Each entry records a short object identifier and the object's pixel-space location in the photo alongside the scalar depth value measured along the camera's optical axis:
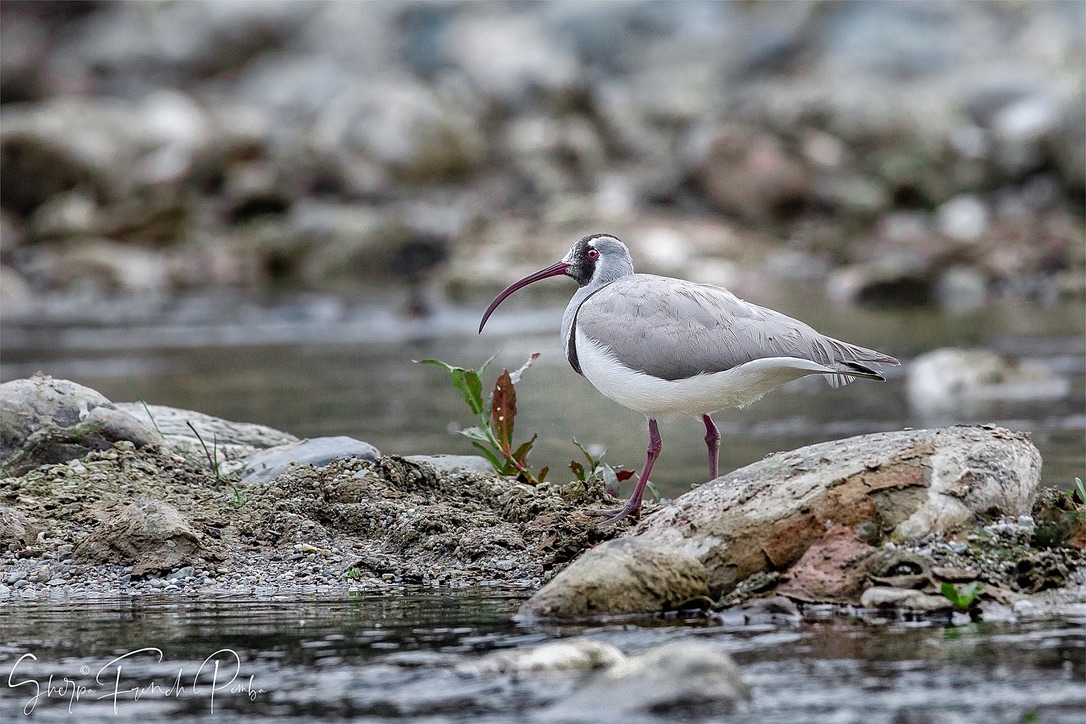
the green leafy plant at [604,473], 18.31
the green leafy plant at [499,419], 18.66
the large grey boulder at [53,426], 18.37
